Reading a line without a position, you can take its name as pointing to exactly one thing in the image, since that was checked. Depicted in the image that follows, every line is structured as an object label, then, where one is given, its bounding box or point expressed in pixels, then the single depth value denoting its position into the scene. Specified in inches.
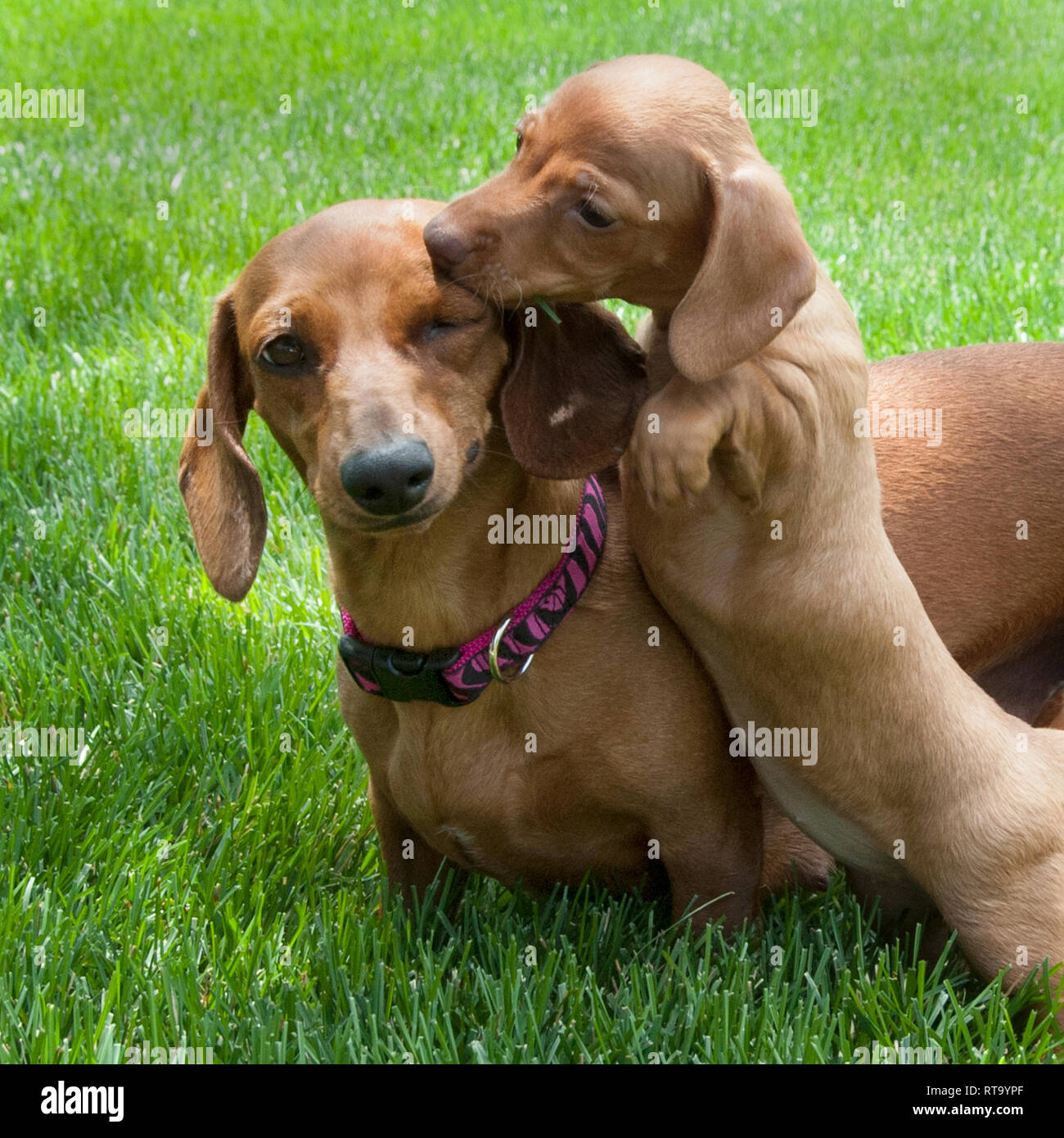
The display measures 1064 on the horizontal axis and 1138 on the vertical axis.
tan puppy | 50.9
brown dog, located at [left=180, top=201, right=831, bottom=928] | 52.2
